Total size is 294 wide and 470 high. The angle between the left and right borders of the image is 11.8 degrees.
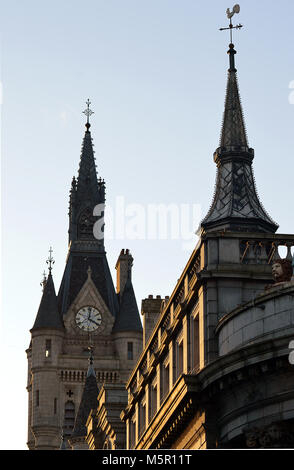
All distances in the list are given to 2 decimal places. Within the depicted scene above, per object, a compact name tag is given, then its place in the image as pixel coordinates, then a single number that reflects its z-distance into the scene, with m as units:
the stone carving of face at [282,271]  39.25
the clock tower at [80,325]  154.12
